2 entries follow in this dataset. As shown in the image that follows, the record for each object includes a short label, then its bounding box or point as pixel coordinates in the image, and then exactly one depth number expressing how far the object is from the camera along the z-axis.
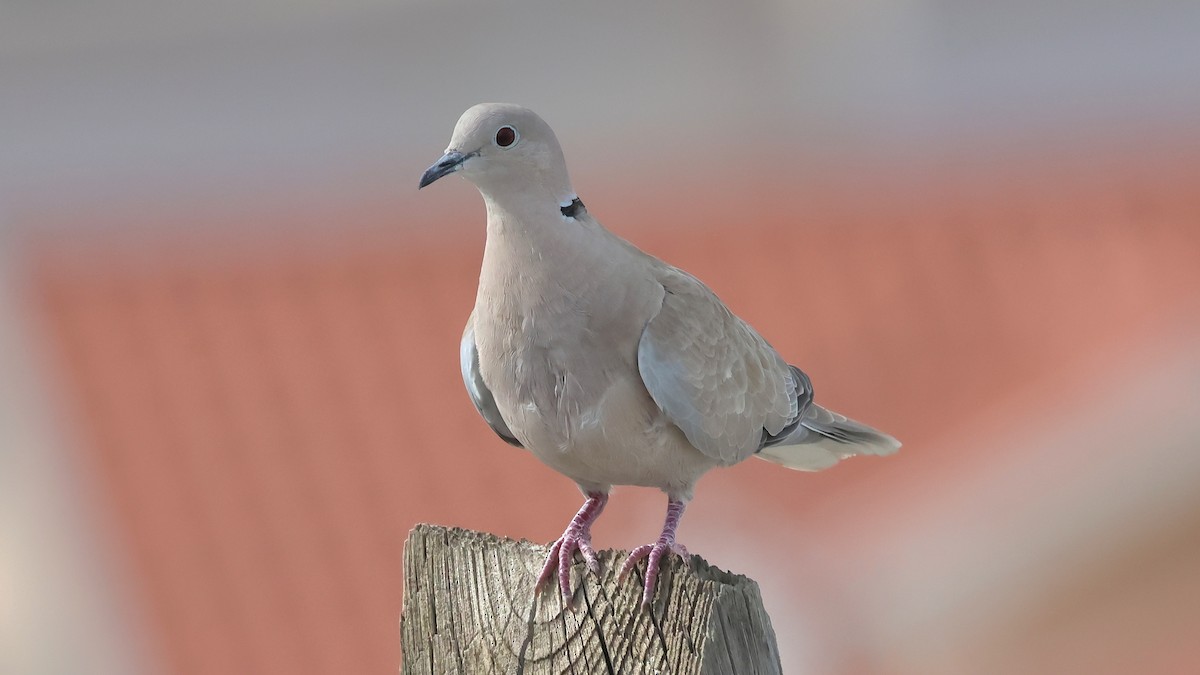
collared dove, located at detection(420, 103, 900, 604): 6.74
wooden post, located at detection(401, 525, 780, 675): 5.43
